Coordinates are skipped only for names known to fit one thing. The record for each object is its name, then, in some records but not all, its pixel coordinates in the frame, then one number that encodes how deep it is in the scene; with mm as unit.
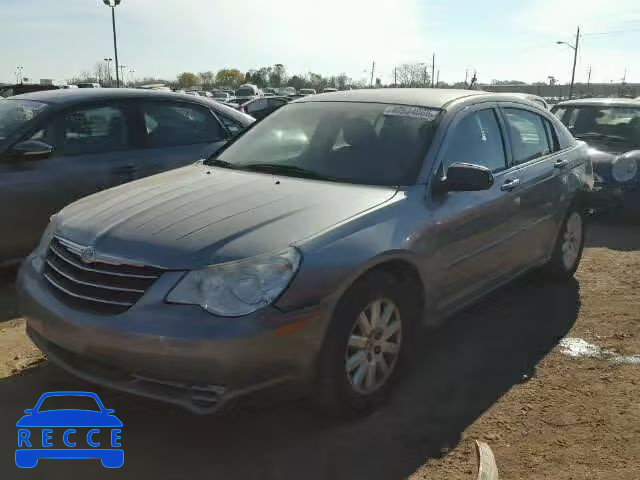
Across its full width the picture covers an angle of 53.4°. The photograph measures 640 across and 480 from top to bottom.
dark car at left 4953
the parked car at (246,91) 45438
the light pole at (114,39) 39438
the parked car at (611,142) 7781
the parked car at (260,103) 20172
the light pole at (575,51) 57500
